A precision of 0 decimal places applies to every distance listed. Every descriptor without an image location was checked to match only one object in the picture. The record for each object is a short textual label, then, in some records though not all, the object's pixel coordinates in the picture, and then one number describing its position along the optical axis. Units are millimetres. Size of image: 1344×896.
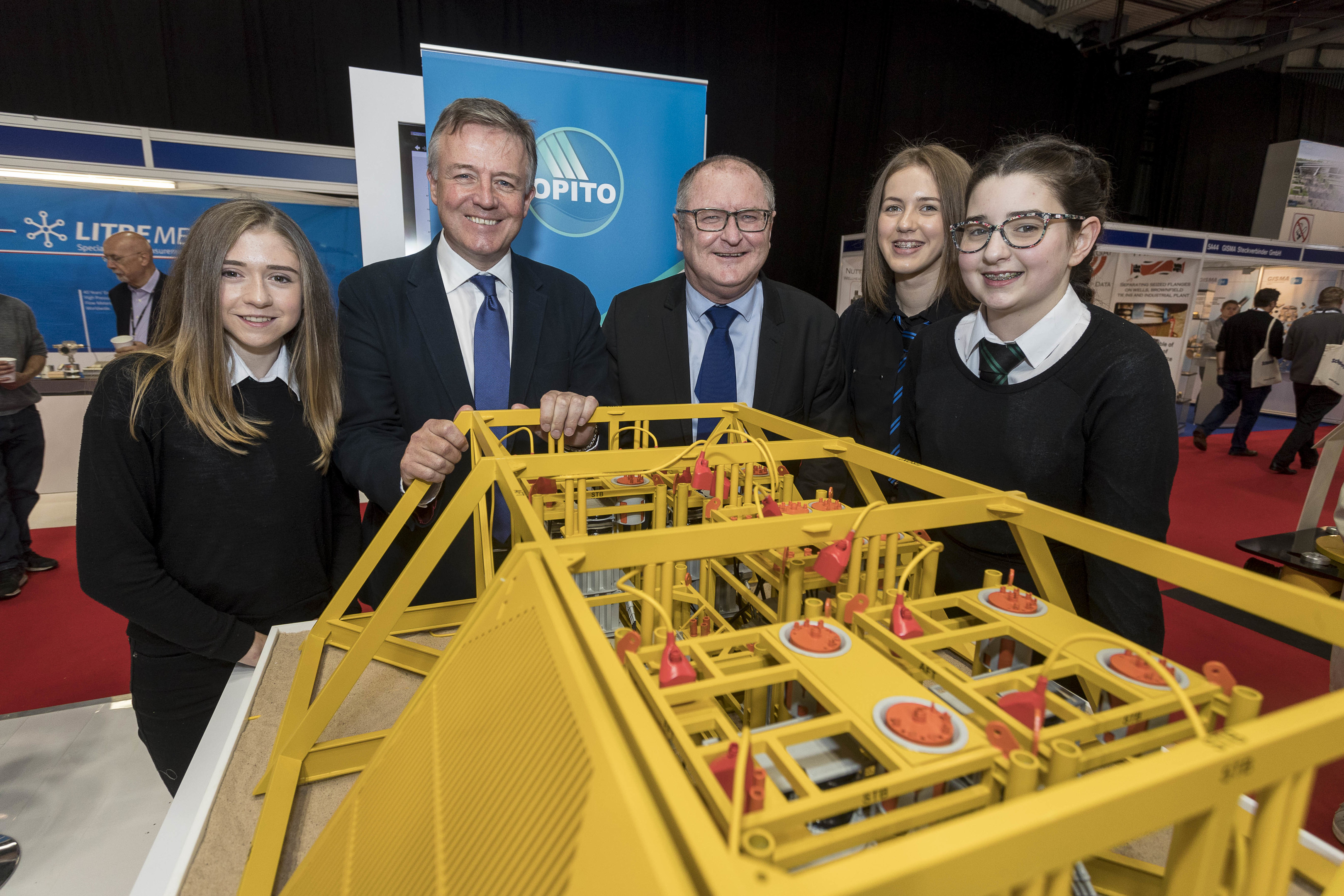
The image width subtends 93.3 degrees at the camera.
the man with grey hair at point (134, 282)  4797
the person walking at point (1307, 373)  7637
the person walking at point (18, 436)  3980
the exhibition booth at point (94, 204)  5383
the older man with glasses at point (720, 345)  2494
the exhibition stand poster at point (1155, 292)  8570
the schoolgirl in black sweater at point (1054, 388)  1443
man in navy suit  2059
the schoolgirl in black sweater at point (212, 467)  1512
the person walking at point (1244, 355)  8617
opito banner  2859
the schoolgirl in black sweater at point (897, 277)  2219
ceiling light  5402
